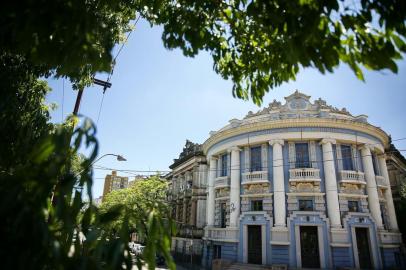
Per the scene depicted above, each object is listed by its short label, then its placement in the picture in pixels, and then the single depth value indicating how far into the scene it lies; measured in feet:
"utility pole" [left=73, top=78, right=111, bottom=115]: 51.72
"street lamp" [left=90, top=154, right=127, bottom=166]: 68.43
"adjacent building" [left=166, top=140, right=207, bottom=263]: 95.45
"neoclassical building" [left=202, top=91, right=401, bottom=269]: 66.23
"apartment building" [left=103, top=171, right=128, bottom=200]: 267.39
